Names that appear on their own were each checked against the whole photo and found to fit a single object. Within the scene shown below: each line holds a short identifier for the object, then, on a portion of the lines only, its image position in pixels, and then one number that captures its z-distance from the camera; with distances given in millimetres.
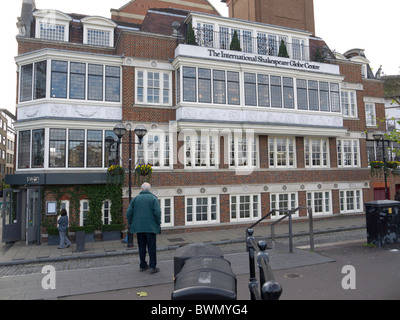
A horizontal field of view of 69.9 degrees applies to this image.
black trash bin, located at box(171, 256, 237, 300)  2842
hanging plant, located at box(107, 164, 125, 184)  14062
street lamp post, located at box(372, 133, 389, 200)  16062
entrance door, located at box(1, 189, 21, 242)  13773
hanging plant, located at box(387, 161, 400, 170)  18344
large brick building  14578
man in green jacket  7316
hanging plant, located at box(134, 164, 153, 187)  14184
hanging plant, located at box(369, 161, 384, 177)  18859
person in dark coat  12328
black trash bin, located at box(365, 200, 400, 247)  9578
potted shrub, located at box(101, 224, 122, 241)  14016
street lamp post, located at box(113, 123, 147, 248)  12336
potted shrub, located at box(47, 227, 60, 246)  13205
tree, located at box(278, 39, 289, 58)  18062
